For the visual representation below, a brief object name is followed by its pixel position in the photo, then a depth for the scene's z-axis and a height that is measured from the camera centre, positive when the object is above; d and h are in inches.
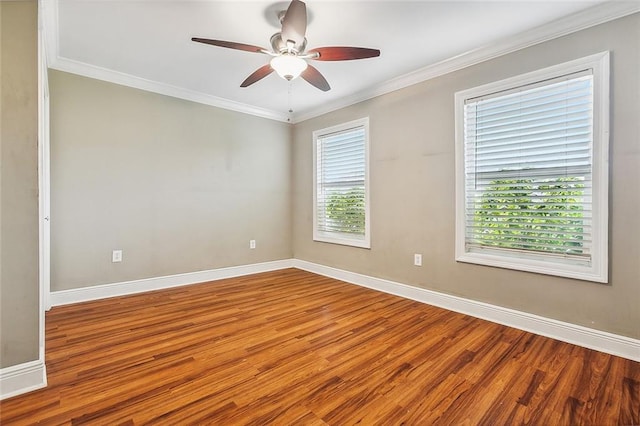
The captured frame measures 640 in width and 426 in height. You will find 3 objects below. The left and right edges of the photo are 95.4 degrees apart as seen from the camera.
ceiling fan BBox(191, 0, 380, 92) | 73.2 +44.6
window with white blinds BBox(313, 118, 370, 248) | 151.5 +13.7
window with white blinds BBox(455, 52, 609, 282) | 83.2 +12.4
